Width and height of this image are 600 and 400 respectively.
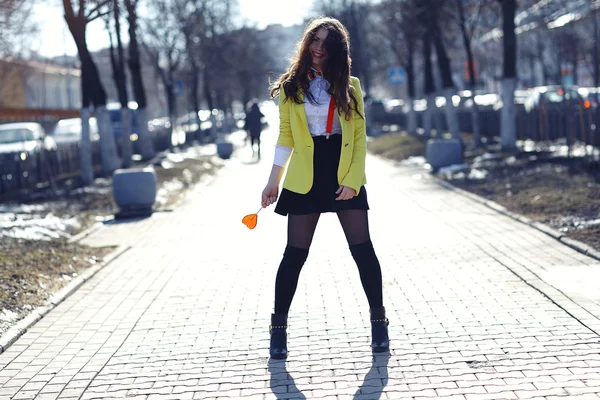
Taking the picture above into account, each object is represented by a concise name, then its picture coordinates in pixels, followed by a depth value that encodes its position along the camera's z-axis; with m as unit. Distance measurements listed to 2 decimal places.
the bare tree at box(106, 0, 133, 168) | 27.78
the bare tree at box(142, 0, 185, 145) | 41.13
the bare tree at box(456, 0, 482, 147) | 27.05
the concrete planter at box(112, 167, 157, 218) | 14.78
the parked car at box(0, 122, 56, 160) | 27.56
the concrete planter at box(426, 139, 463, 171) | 20.69
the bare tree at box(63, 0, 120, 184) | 21.53
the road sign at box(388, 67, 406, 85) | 45.72
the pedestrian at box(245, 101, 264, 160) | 30.70
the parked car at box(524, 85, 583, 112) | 30.42
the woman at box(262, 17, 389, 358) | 5.11
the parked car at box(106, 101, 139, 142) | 42.35
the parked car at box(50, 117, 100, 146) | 37.09
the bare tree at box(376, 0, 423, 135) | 31.80
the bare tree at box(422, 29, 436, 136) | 30.93
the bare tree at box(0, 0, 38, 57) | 16.19
